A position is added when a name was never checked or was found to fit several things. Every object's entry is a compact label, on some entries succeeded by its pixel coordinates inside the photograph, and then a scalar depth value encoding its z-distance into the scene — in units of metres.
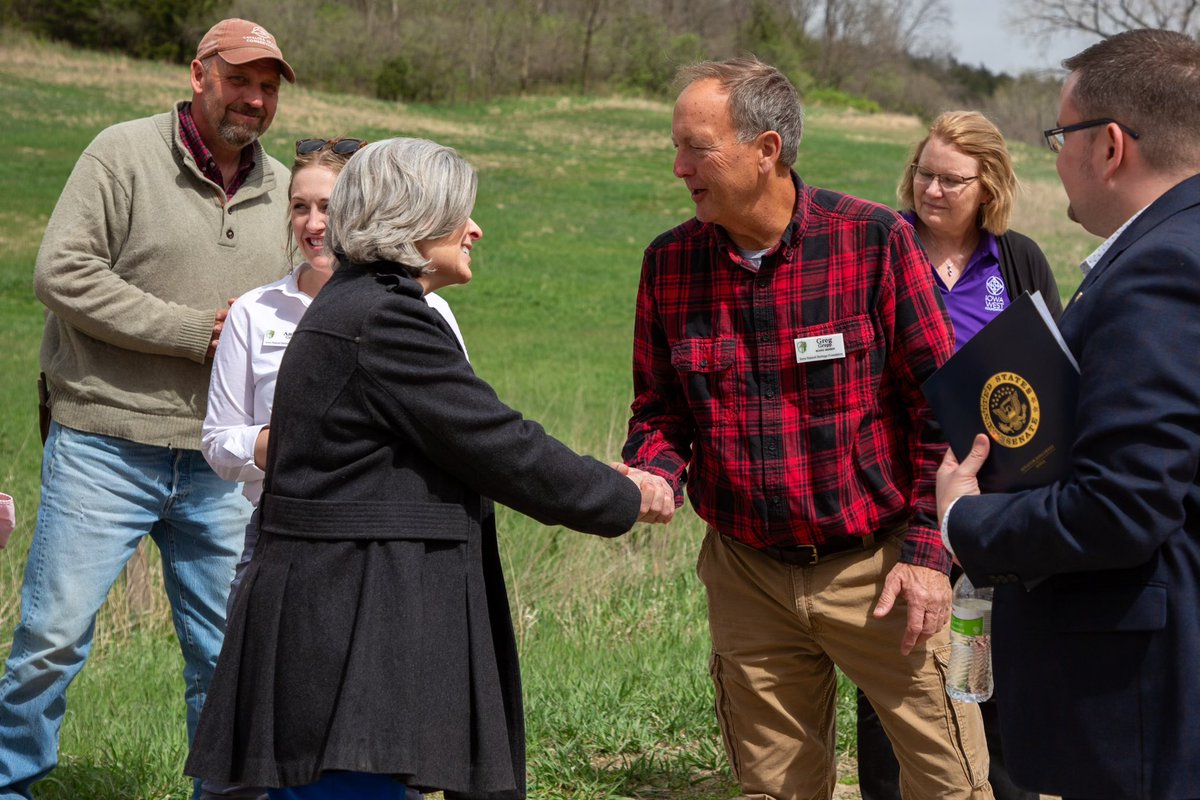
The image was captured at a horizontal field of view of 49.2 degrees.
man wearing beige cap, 4.02
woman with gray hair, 2.73
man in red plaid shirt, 3.37
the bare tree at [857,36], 88.50
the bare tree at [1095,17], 50.25
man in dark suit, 2.23
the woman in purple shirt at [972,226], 4.56
